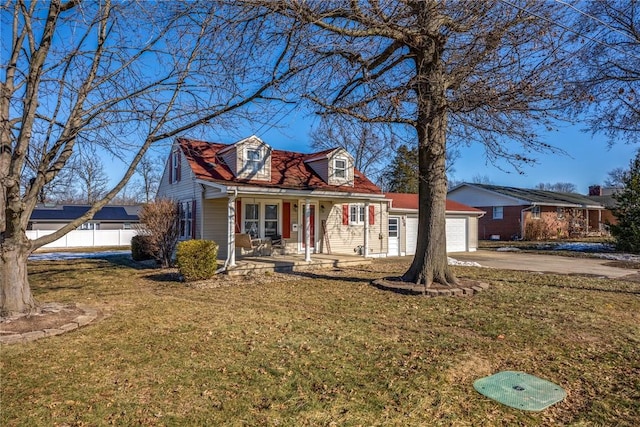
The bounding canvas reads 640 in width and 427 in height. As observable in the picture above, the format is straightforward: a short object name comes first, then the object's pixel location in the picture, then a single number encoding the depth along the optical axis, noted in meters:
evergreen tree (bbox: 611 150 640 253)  20.47
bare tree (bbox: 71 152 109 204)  36.14
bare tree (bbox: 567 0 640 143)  16.80
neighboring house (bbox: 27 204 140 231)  33.38
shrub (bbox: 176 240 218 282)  10.74
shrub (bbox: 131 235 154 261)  15.16
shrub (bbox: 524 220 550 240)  29.50
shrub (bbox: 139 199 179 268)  12.82
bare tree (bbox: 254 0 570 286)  7.61
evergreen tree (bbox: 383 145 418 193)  36.26
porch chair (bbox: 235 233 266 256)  13.34
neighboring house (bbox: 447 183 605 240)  29.77
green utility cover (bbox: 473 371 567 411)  3.78
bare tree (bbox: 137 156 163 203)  42.56
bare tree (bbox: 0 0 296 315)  6.18
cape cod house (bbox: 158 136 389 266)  13.93
